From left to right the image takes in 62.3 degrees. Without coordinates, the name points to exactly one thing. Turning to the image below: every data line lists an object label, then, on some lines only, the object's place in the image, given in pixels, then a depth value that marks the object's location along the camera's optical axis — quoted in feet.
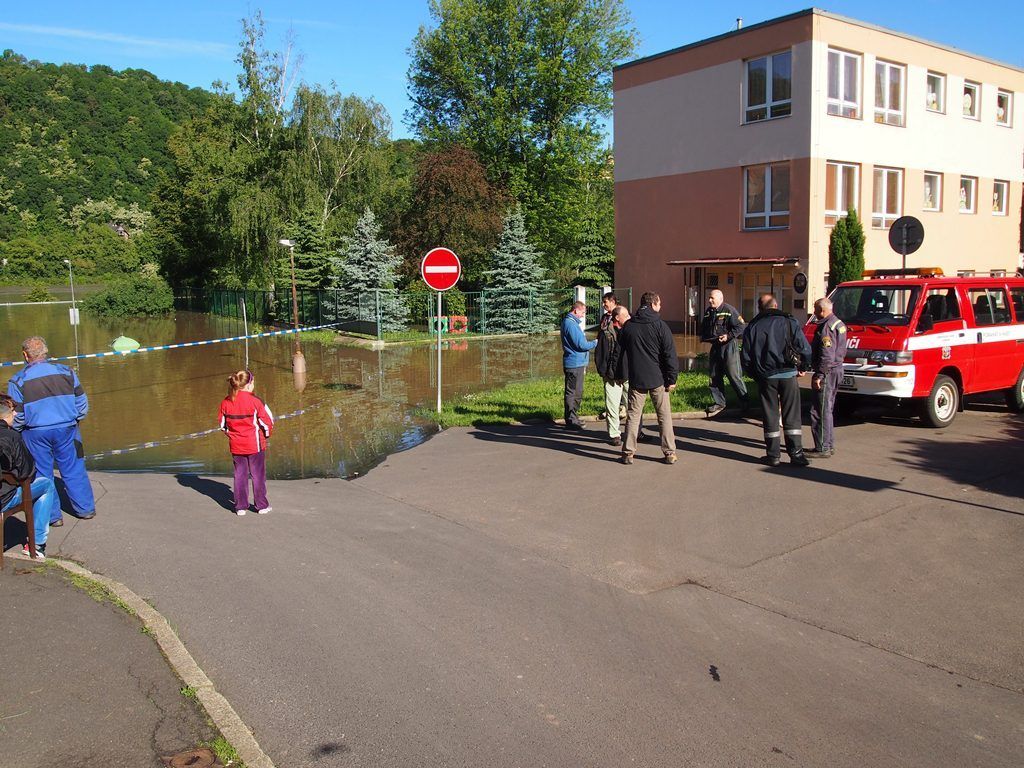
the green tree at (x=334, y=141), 137.08
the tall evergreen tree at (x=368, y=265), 101.09
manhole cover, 12.70
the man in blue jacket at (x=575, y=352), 39.19
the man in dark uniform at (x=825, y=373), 32.78
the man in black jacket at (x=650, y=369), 31.94
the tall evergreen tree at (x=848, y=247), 85.20
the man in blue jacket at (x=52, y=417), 25.18
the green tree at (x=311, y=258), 118.93
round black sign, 46.50
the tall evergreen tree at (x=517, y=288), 100.27
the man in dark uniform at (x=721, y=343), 41.50
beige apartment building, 86.79
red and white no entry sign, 44.70
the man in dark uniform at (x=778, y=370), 31.45
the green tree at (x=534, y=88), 136.36
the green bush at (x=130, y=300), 158.40
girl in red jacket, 26.32
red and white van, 36.83
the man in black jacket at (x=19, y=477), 21.83
